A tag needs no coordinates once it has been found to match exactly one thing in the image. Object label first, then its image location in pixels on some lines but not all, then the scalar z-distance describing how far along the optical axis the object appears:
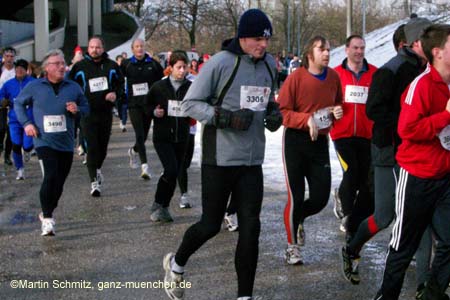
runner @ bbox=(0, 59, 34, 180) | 15.93
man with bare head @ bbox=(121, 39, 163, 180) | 15.25
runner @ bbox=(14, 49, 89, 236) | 10.36
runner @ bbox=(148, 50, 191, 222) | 11.33
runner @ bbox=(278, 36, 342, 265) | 8.65
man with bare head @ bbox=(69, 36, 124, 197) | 13.59
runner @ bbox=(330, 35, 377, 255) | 9.55
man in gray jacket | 6.96
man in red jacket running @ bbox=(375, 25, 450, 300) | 6.13
